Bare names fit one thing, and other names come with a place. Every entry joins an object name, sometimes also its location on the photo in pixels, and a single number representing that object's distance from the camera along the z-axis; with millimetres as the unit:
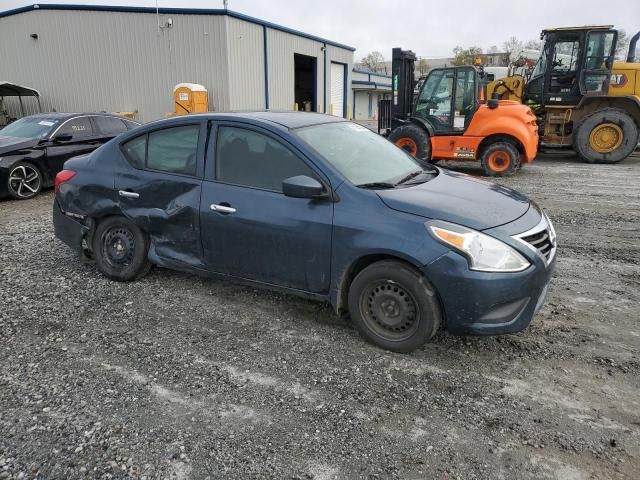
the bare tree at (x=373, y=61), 73238
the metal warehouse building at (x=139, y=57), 17000
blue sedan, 3076
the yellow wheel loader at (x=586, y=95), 11742
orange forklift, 10500
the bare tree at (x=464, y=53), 52381
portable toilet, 16312
